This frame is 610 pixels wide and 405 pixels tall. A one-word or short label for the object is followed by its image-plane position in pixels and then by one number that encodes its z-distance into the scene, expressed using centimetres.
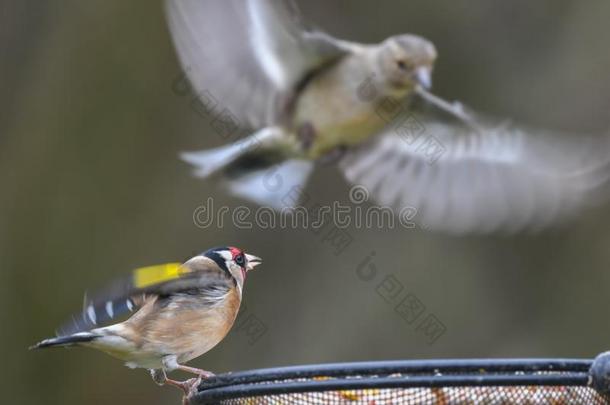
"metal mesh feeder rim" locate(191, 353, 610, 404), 597
